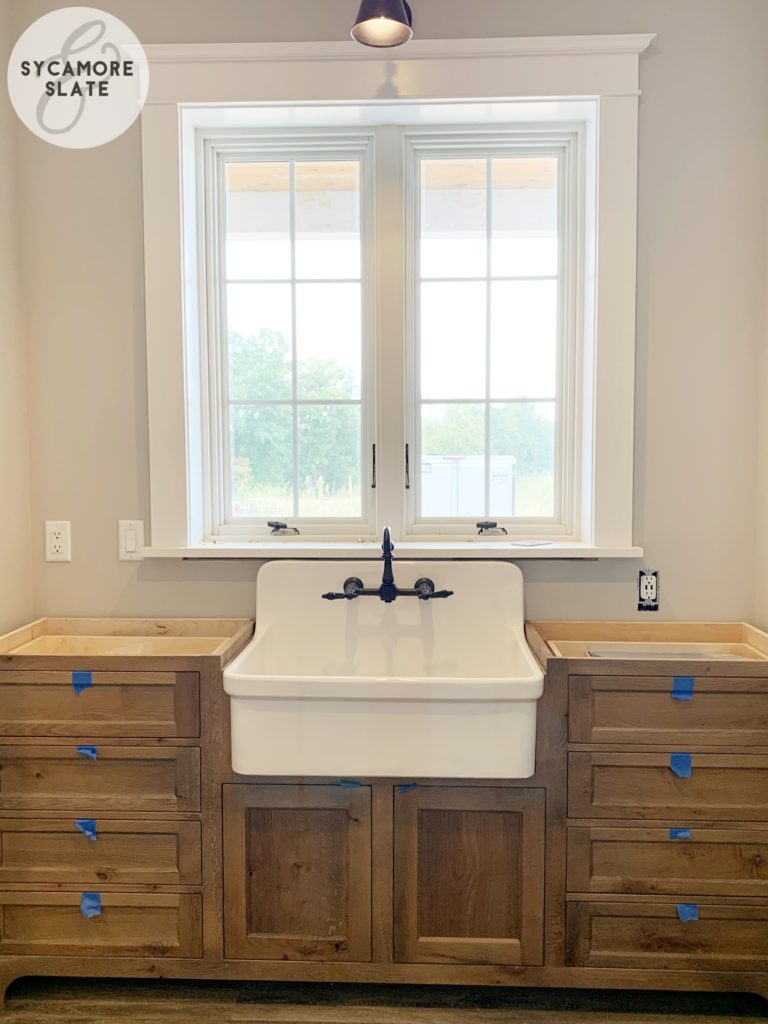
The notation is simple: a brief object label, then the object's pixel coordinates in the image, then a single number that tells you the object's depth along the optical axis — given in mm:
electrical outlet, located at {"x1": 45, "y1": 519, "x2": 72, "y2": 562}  1949
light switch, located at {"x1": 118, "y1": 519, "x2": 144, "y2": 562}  1943
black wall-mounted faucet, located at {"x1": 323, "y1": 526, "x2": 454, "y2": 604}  1725
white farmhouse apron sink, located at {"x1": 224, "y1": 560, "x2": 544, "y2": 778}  1458
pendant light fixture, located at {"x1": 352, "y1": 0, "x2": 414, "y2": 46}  1447
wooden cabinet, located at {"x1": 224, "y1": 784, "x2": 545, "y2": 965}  1574
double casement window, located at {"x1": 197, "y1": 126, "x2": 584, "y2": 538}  2008
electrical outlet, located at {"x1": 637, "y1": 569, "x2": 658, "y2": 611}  1897
